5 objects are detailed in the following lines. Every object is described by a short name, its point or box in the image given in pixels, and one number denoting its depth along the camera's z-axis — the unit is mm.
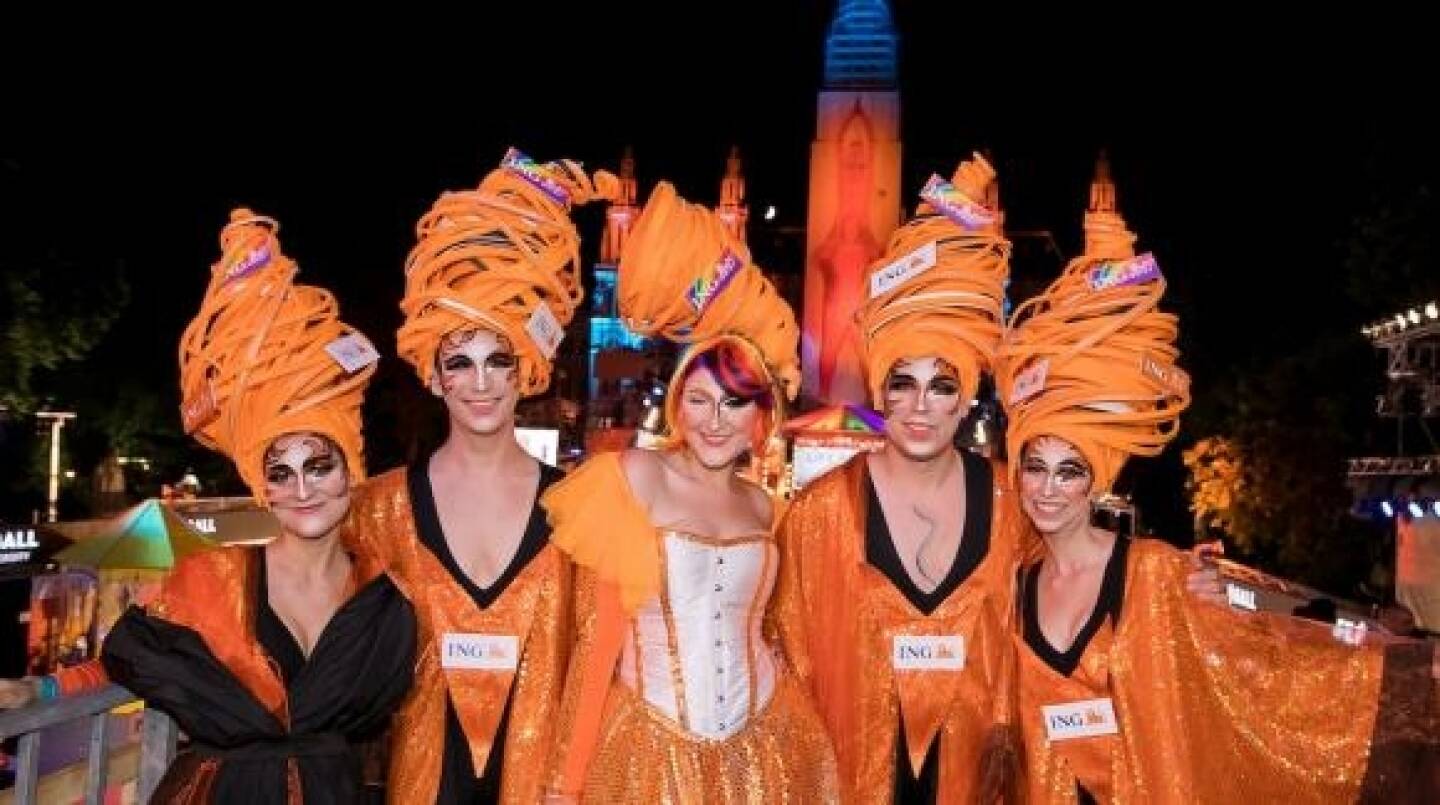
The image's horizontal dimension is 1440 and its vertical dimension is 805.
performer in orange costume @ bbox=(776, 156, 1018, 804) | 3871
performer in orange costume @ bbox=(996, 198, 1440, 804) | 3680
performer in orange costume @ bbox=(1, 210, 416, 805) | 3139
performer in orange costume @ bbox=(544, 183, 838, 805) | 3488
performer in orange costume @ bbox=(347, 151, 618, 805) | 3617
